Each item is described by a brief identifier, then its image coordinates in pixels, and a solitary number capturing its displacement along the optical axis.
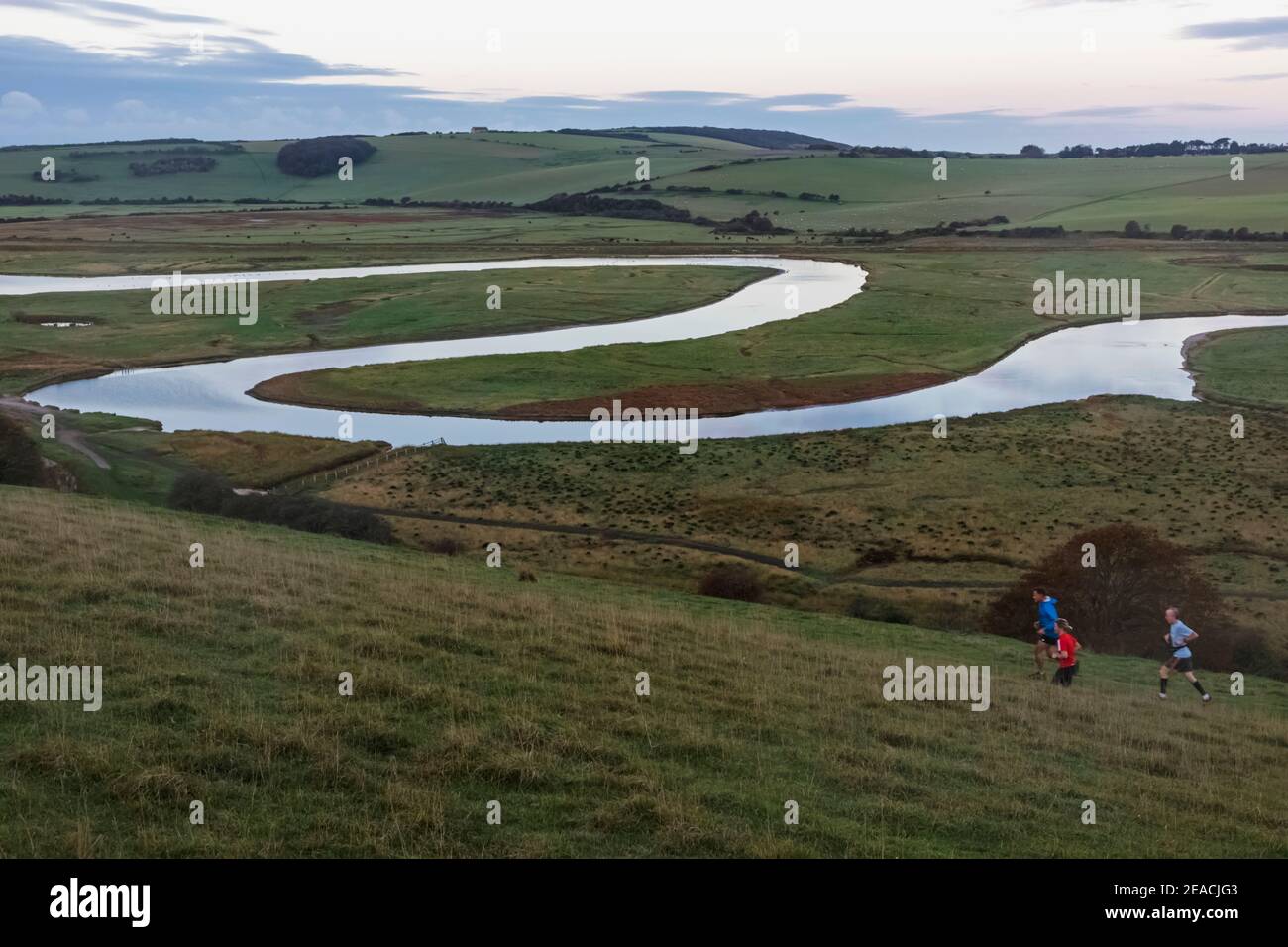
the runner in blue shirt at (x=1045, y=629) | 21.42
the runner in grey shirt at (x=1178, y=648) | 20.92
